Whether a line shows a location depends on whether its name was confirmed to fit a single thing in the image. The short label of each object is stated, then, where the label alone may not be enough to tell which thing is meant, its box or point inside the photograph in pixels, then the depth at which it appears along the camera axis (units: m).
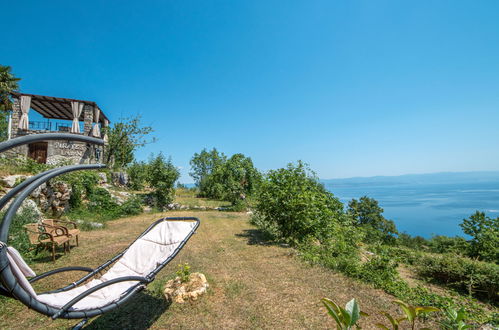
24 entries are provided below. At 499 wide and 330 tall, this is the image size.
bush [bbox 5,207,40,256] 4.88
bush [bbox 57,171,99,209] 9.17
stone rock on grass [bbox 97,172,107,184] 12.39
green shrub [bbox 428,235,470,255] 9.91
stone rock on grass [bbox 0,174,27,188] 7.32
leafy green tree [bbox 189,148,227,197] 32.98
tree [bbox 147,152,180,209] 12.48
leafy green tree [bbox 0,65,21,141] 13.69
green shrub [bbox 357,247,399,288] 4.21
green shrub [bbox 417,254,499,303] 5.87
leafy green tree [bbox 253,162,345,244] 6.54
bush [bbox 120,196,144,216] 10.79
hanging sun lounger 1.73
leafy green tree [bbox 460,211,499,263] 8.52
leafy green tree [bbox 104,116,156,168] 19.02
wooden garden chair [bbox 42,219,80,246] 5.25
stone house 14.55
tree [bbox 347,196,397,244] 17.83
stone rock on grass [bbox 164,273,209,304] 3.44
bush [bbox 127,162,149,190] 16.91
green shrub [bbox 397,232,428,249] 17.30
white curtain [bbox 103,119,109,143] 18.88
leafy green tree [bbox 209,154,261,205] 19.08
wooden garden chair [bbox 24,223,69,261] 4.88
